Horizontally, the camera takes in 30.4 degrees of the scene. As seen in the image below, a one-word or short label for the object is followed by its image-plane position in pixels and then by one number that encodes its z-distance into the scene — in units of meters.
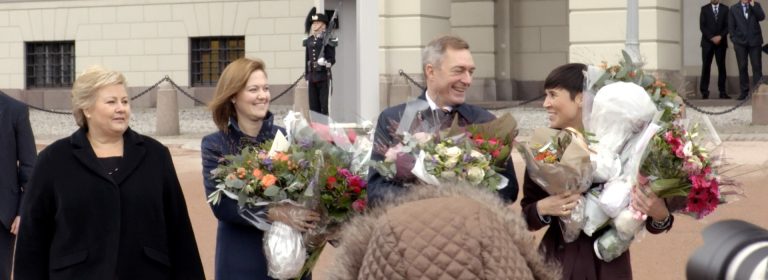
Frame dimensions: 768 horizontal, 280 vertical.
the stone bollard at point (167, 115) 22.17
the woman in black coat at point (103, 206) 5.48
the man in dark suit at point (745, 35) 23.12
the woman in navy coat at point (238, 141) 5.85
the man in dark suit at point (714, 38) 23.83
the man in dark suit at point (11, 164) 7.55
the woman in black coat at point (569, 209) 5.07
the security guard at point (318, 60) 20.73
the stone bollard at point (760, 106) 19.11
